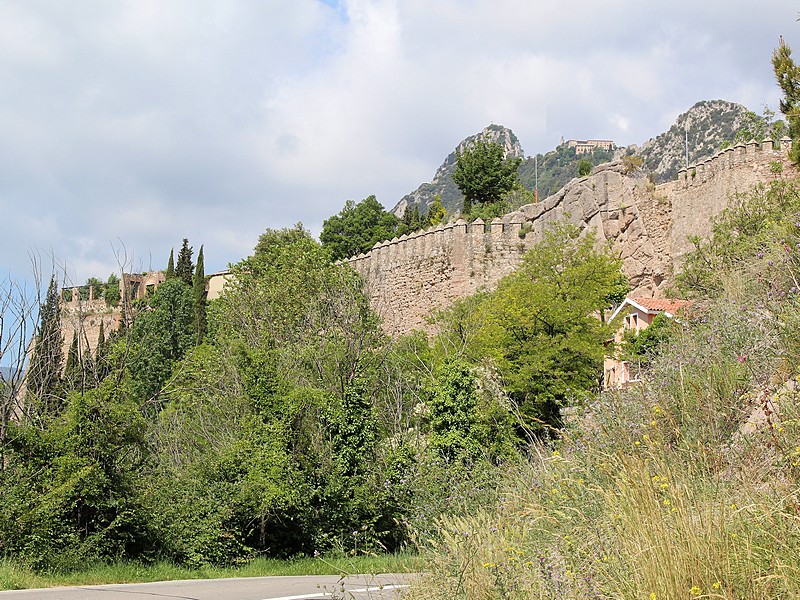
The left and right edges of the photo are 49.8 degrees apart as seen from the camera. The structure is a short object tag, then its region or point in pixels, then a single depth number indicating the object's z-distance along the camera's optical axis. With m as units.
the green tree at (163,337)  41.50
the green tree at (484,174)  49.41
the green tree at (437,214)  49.50
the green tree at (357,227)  54.94
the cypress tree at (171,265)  55.65
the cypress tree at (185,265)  54.41
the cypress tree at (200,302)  44.31
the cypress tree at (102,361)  18.58
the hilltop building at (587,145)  148.00
